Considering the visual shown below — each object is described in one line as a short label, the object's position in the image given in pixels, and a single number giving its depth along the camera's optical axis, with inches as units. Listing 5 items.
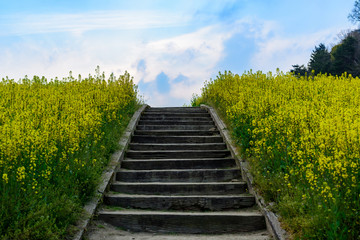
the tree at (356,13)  1510.8
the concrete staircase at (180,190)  218.1
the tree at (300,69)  1139.5
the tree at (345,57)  1029.2
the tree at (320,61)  1036.2
